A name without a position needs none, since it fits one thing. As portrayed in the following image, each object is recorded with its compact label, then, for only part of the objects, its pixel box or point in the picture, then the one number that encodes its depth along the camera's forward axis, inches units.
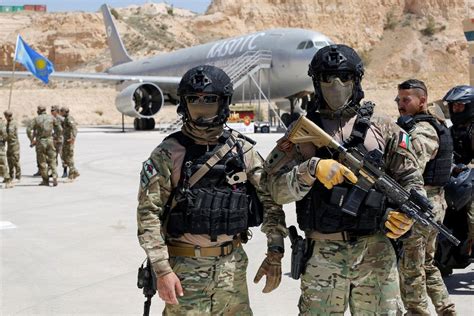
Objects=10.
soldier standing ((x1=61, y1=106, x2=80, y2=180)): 515.8
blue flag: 844.7
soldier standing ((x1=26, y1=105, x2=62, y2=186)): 482.0
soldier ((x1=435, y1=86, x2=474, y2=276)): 195.9
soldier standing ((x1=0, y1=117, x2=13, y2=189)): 482.0
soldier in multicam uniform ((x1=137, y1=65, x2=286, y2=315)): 121.1
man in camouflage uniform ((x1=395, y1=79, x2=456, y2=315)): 159.5
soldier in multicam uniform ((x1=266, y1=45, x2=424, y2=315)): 121.8
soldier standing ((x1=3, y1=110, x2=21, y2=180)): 490.6
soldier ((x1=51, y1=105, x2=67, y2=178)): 511.5
